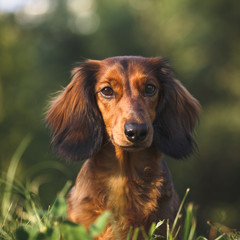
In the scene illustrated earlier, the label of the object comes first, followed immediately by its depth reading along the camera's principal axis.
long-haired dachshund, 3.30
